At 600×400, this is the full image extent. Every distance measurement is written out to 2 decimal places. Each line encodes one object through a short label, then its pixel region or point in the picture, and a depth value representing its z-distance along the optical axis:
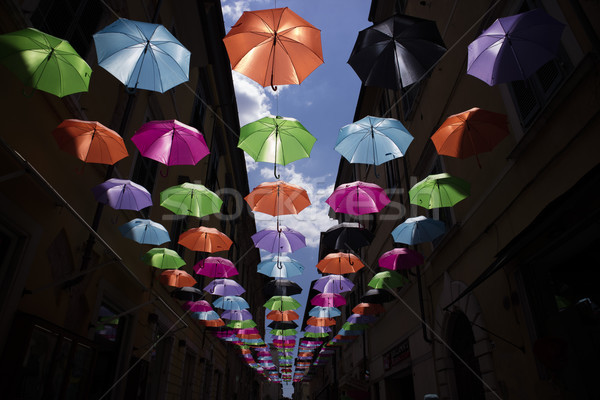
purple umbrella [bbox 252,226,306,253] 10.60
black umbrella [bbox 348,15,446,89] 6.29
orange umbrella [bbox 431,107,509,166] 6.09
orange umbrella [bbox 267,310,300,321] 16.97
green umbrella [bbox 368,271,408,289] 10.79
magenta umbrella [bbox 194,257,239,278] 10.97
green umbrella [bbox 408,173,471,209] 7.39
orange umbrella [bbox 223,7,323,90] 6.00
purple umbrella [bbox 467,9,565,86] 4.78
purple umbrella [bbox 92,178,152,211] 6.82
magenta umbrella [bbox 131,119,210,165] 6.80
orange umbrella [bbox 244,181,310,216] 8.80
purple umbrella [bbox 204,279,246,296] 12.47
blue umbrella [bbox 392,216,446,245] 8.70
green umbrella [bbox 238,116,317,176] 7.41
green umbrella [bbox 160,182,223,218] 8.56
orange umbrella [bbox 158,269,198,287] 10.53
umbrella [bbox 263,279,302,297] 13.84
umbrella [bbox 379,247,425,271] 9.53
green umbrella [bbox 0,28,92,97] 4.51
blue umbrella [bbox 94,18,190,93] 5.89
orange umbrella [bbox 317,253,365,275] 11.81
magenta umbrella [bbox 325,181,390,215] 8.62
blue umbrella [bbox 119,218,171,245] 8.24
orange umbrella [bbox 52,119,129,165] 5.71
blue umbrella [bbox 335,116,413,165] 7.70
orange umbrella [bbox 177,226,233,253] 9.46
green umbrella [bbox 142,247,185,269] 9.26
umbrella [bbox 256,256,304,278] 12.37
